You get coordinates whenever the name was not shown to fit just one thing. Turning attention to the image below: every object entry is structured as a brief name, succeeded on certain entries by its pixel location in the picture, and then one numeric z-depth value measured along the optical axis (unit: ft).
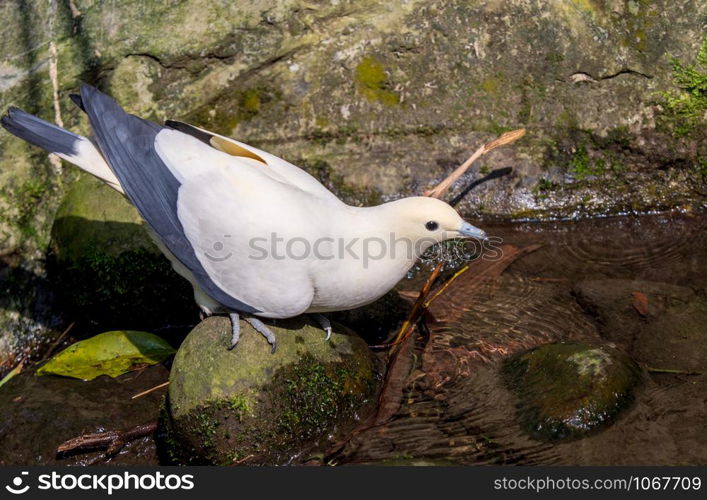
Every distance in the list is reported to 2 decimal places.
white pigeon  13.96
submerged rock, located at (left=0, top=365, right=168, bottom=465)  14.83
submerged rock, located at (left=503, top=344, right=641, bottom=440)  13.51
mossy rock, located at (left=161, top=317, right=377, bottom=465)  13.92
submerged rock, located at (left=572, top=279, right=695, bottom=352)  16.06
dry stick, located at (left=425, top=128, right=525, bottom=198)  18.30
